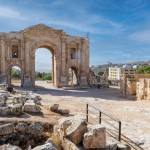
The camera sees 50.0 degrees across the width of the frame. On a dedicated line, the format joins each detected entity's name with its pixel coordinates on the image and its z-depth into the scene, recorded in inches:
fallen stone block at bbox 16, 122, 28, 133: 217.1
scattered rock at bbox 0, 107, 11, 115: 255.8
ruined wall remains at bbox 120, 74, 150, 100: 527.7
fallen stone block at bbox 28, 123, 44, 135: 214.1
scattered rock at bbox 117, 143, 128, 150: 177.2
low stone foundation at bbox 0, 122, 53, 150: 207.3
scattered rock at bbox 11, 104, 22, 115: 257.6
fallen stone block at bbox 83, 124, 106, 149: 171.2
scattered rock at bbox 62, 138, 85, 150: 173.8
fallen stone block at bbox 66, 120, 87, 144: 179.9
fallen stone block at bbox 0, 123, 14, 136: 206.5
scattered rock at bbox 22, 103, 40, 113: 273.6
